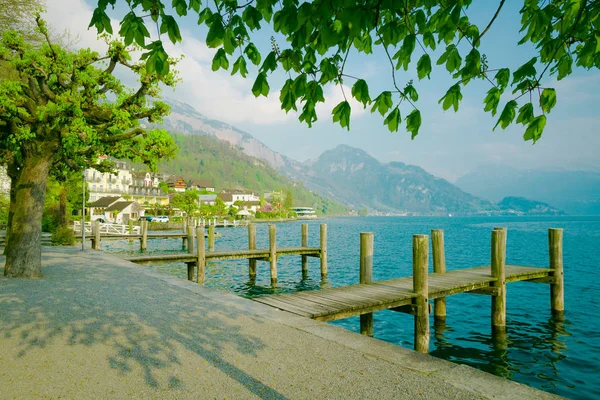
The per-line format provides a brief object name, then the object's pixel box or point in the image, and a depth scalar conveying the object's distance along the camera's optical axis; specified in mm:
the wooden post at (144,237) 37103
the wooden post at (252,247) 22281
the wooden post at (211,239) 32100
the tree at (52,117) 12109
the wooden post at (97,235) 27264
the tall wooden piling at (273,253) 20397
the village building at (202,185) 159338
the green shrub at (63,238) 27266
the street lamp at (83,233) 21944
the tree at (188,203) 82750
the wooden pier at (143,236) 32597
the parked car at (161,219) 81438
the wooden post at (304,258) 24109
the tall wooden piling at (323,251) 22081
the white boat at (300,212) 196175
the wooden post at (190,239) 22244
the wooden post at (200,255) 17938
